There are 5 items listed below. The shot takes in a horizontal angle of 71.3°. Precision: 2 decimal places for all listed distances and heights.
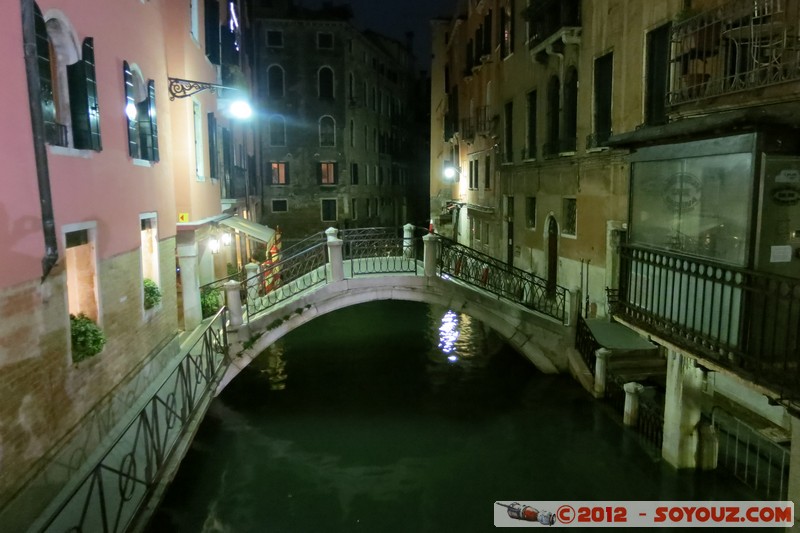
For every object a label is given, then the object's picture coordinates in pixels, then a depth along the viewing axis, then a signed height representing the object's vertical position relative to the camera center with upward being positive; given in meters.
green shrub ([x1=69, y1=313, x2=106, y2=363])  7.19 -1.83
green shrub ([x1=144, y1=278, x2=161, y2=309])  10.08 -1.78
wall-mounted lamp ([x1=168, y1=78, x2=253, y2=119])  11.43 +2.15
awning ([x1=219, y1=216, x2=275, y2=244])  16.16 -1.00
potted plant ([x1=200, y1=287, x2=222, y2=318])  13.76 -2.63
